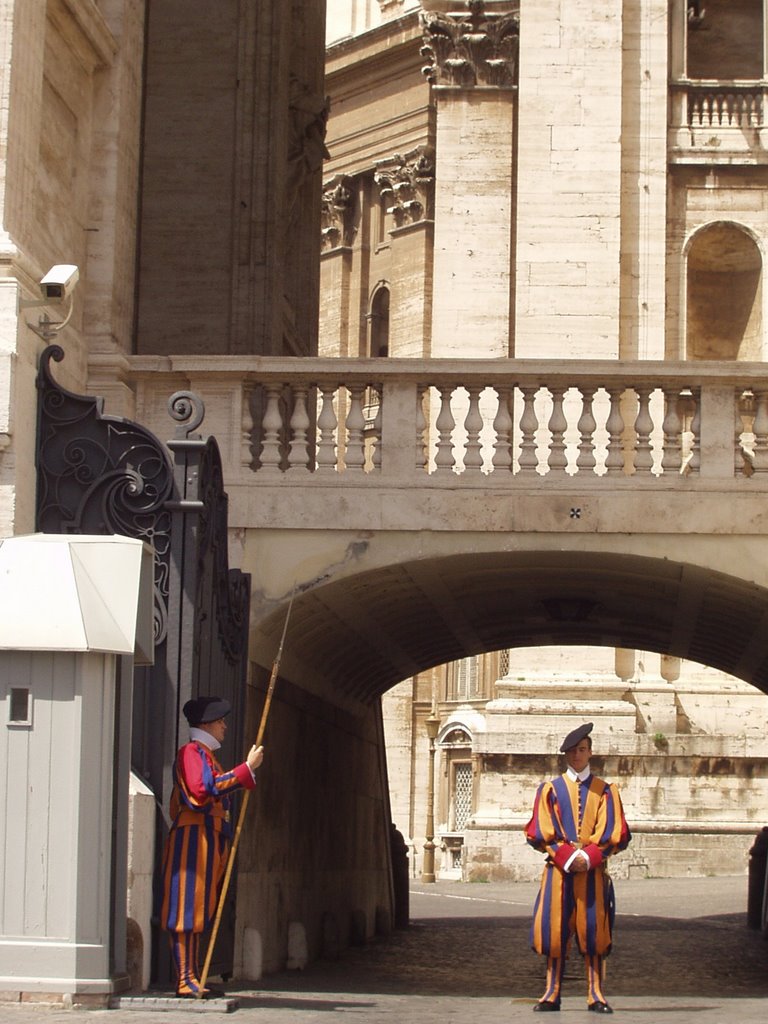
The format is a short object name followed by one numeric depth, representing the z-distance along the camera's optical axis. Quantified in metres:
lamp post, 39.52
